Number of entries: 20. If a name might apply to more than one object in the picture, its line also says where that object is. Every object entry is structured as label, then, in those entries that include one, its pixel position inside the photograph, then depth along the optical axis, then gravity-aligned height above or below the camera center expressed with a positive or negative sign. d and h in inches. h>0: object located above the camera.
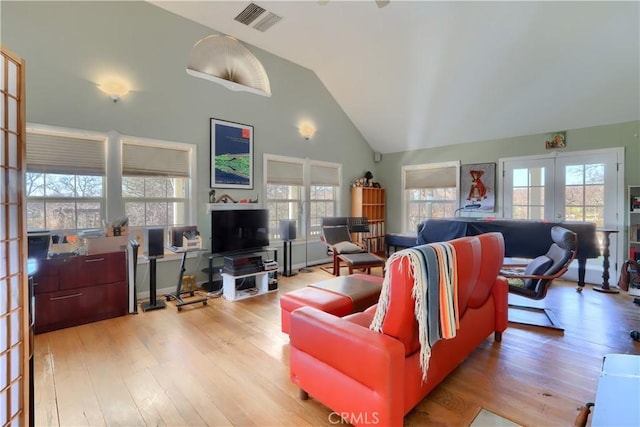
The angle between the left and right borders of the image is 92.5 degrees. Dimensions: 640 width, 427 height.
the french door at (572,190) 176.1 +11.0
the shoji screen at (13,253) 39.4 -5.9
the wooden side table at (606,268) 162.4 -33.0
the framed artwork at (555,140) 189.9 +42.3
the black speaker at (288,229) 197.0 -13.5
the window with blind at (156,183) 150.4 +13.2
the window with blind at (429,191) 239.3 +13.9
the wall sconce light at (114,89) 139.6 +55.4
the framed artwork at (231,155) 175.9 +32.0
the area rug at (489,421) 67.1 -47.5
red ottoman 96.7 -29.6
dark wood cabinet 114.2 -32.3
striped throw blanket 57.9 -17.1
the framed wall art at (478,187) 218.2 +15.0
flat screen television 161.9 -12.0
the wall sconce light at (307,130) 219.5 +56.5
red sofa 56.8 -30.4
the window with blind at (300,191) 208.4 +12.7
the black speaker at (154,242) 138.6 -15.1
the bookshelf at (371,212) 253.6 -3.3
